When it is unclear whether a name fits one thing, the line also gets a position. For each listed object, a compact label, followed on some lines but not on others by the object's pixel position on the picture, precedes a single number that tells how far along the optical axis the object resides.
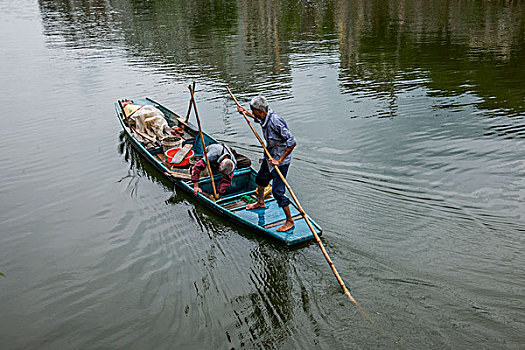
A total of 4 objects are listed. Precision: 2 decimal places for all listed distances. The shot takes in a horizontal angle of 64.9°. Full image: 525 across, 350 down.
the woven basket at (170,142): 11.06
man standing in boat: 7.09
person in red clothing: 8.62
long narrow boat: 7.48
